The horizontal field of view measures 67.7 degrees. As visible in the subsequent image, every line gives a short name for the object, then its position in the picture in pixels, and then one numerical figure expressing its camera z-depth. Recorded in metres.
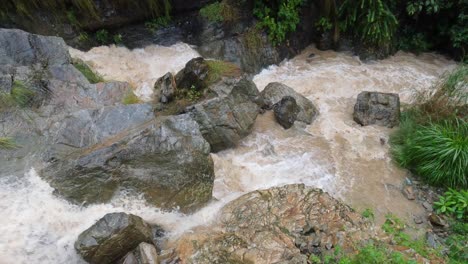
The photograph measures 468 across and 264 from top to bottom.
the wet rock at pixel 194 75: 5.97
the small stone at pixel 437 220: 4.77
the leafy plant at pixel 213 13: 7.69
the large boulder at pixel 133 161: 4.19
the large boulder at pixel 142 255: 3.59
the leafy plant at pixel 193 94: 5.85
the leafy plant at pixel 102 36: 7.09
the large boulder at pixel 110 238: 3.58
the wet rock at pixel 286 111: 6.23
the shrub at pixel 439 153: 5.12
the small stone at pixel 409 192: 5.15
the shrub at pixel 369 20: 8.12
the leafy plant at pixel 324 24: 8.54
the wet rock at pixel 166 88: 6.01
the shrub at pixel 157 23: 7.60
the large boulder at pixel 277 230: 3.74
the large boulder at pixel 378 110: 6.34
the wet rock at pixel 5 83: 4.85
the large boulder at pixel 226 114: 5.52
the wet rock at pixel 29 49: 5.39
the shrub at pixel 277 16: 7.86
